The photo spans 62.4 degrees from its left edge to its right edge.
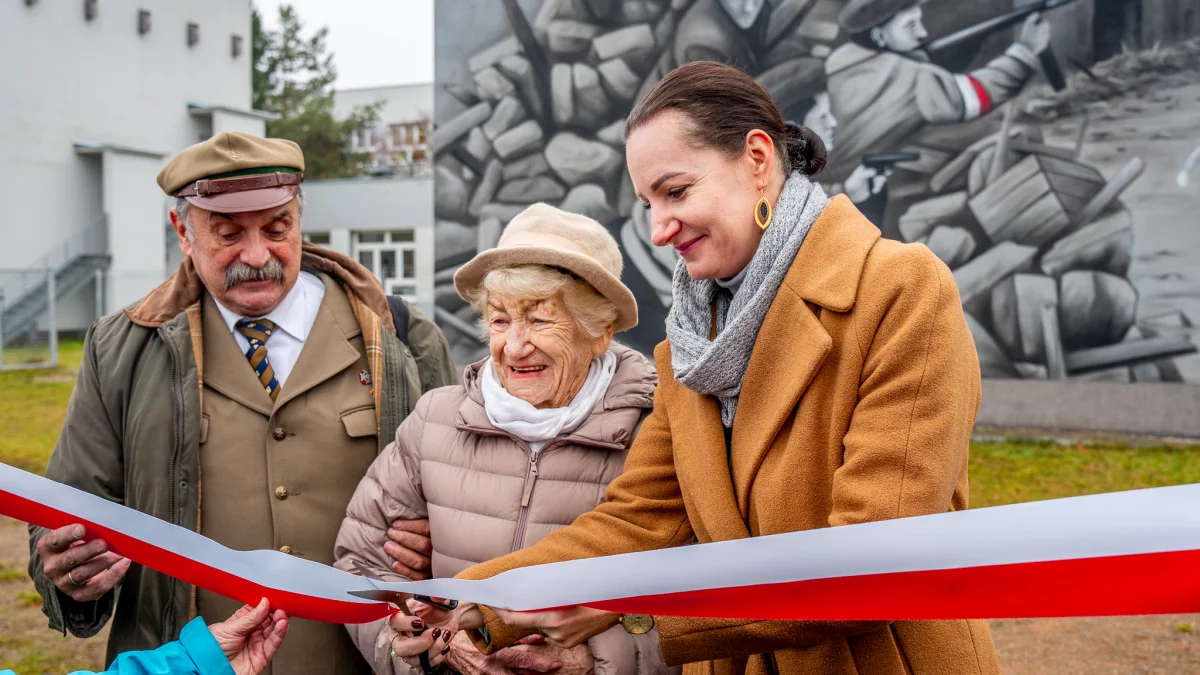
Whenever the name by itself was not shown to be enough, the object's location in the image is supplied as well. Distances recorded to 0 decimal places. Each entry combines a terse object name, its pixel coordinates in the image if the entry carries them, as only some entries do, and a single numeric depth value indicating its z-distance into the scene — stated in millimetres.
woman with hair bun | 2018
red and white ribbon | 1664
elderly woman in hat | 2891
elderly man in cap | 3219
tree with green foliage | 51562
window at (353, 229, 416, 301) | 32334
